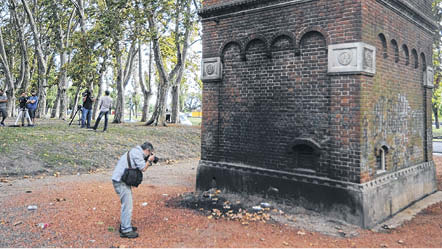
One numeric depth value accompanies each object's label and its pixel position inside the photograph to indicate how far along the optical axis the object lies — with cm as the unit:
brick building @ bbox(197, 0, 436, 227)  657
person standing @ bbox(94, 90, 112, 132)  1508
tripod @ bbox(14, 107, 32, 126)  1618
